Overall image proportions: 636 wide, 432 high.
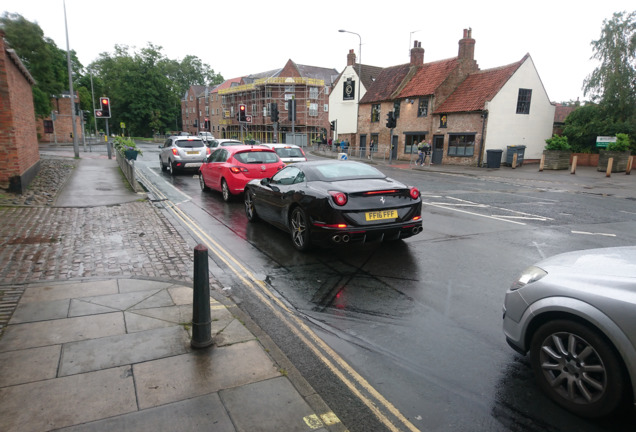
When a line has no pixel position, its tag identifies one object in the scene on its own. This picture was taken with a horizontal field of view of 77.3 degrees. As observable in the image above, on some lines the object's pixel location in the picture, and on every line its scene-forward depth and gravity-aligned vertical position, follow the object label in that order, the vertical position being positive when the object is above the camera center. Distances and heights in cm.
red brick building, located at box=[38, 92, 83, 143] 4950 +138
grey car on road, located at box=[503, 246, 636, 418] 253 -122
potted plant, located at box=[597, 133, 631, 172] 2412 -19
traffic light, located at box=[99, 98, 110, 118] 2786 +189
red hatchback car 1142 -79
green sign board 2514 +55
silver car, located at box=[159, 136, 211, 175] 1862 -76
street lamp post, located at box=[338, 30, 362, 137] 3318 +812
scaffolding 6234 +567
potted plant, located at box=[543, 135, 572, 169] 2634 -31
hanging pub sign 4398 +570
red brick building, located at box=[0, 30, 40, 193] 1091 +7
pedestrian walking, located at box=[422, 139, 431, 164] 2992 -35
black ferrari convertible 600 -99
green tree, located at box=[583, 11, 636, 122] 2952 +626
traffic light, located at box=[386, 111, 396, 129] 2976 +164
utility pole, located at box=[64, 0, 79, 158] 2631 +128
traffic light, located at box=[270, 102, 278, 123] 2761 +182
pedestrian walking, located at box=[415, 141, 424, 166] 2981 -80
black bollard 353 -146
